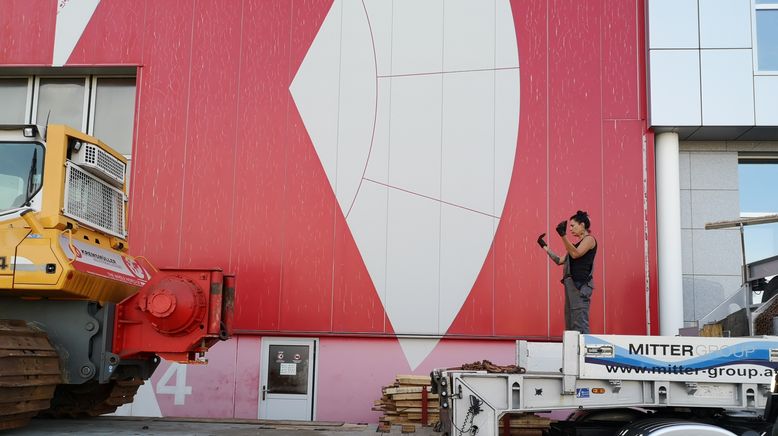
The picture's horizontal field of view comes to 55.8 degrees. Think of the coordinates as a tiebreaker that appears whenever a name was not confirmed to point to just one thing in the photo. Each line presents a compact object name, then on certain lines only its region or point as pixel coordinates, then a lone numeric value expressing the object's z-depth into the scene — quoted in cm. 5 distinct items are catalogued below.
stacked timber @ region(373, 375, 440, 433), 1003
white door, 1251
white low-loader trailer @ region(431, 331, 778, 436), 718
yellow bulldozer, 728
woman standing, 876
